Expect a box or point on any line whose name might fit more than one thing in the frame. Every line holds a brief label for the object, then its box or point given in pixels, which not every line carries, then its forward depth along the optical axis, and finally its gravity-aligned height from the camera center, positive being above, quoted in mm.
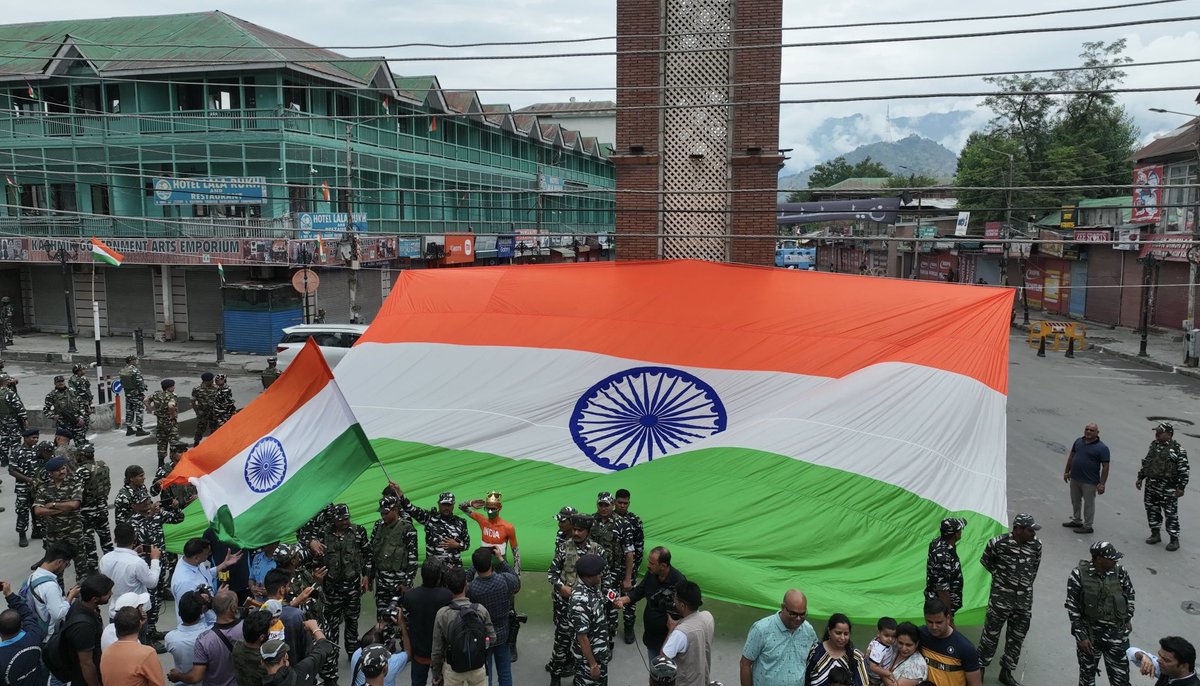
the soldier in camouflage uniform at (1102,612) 7098 -3208
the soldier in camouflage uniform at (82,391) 15660 -3013
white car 21469 -2678
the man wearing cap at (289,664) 5445 -2911
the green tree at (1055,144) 52156 +6421
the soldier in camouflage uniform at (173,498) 9531 -3086
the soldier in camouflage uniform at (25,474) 11281 -3267
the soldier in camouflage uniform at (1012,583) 7594 -3166
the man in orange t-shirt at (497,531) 8422 -3006
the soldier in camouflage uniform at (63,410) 14625 -3062
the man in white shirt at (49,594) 6910 -2982
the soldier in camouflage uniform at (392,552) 8039 -3044
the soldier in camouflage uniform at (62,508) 9297 -3033
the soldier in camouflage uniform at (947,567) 7844 -3100
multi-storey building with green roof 28797 +2617
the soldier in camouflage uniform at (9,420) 14531 -3258
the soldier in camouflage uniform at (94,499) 9812 -3140
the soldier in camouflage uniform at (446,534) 8297 -2982
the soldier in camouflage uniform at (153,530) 8570 -3159
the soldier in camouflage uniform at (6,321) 29538 -3062
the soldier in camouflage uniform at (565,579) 7660 -3224
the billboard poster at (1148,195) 34062 +1889
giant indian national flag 8648 -2110
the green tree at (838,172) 120438 +10140
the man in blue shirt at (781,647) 5984 -2974
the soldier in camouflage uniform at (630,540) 8508 -3113
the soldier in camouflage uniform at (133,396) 17375 -3382
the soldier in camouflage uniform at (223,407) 15141 -3115
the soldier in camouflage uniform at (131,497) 8734 -2759
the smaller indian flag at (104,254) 21109 -458
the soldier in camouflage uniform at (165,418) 13766 -3019
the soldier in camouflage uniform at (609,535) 8484 -3038
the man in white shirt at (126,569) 7434 -2977
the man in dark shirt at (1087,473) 11773 -3359
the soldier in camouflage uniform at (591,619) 6598 -3044
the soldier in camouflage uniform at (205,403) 15094 -3021
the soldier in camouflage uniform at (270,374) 18078 -3007
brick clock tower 14023 +1979
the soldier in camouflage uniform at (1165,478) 11352 -3298
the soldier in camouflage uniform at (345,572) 7992 -3237
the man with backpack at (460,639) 6258 -3047
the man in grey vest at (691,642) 5988 -2917
